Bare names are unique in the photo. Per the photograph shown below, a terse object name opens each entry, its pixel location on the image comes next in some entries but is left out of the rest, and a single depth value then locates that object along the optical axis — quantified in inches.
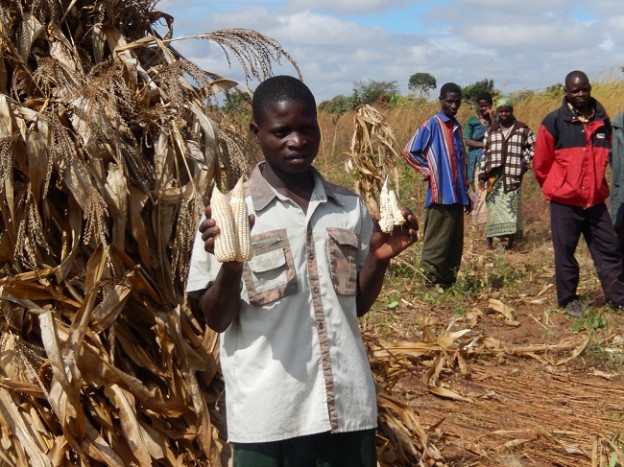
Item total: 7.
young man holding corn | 89.0
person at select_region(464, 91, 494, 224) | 391.2
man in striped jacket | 274.2
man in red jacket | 244.4
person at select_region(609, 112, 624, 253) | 249.6
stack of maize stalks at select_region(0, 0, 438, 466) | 116.4
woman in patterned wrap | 346.3
